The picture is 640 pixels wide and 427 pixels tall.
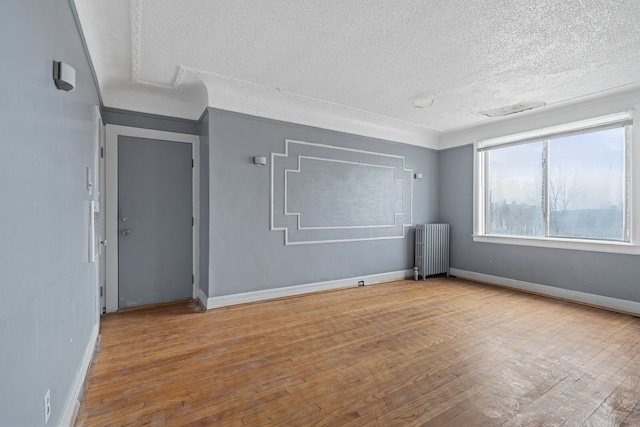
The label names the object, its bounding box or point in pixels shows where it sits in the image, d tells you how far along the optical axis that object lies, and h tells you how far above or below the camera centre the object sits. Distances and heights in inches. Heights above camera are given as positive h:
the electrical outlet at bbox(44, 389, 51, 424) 49.9 -32.8
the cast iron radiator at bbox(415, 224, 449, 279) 205.0 -25.8
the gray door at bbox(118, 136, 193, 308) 139.1 -4.7
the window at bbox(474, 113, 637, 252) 146.6 +14.8
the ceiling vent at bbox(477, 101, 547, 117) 154.3 +55.8
